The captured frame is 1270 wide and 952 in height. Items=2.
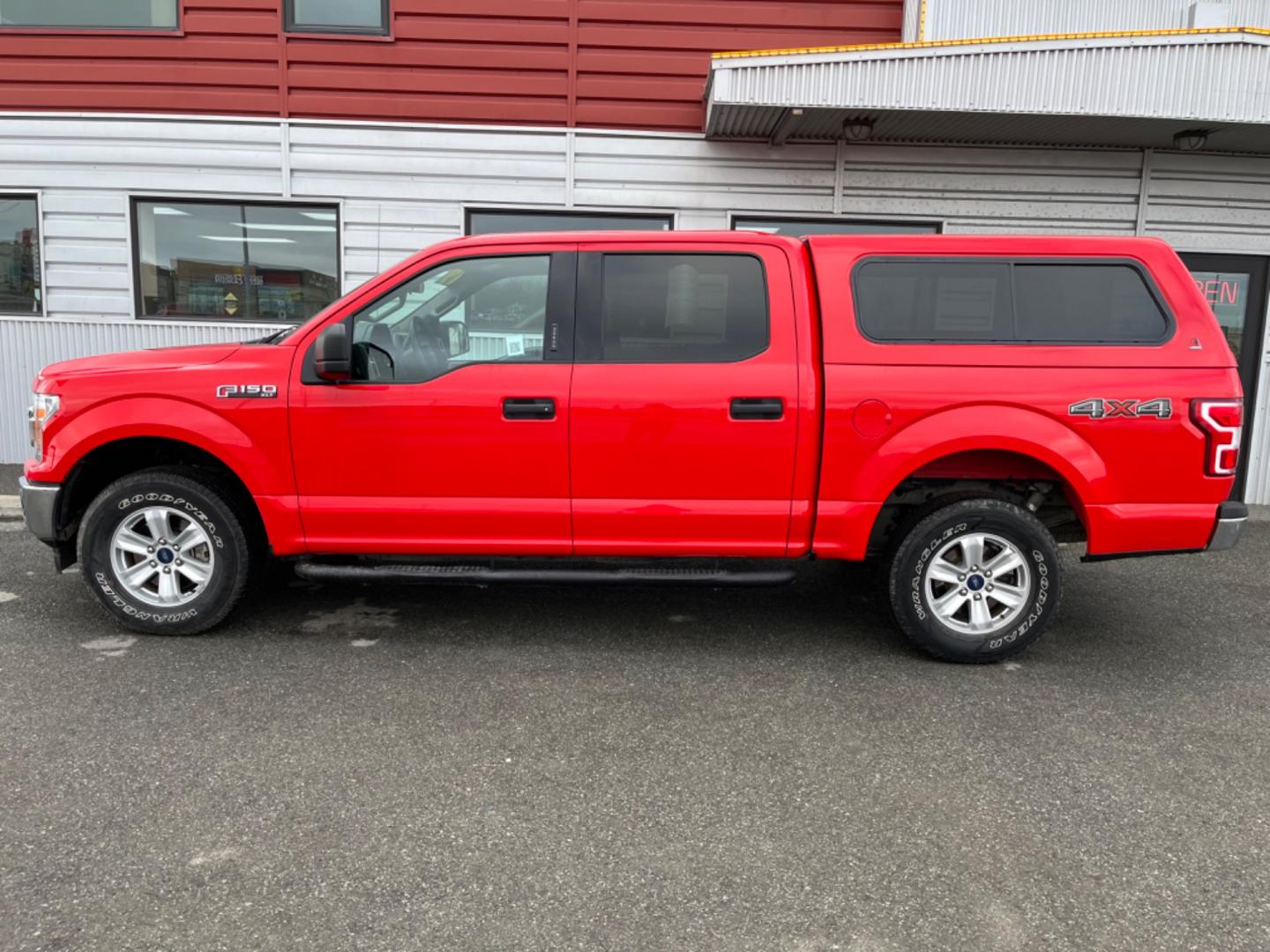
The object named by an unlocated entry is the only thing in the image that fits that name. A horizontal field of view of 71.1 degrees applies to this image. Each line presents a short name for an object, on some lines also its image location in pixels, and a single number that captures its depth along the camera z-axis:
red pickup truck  4.10
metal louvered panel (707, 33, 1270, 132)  6.82
